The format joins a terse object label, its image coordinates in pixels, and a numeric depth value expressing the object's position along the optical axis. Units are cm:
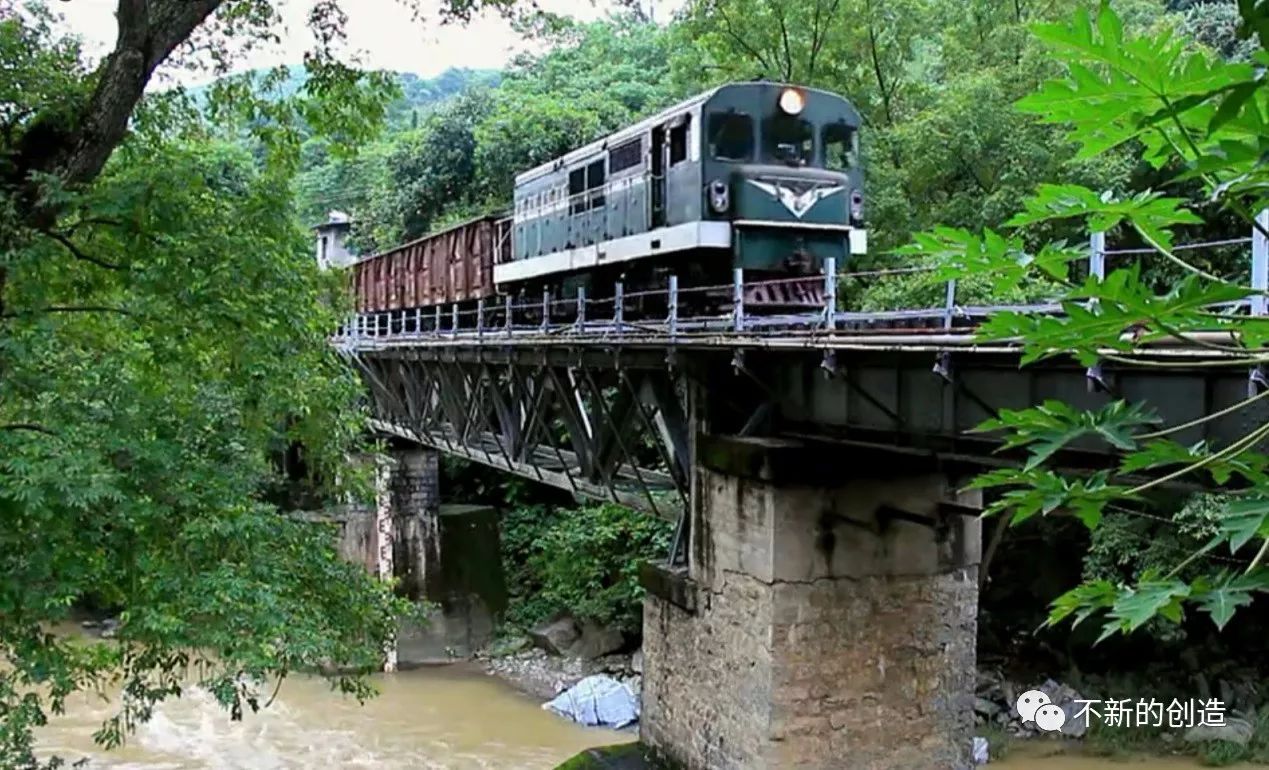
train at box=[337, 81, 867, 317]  1462
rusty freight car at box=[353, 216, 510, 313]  2491
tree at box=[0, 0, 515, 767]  741
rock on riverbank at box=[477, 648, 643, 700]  2252
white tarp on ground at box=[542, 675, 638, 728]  2011
